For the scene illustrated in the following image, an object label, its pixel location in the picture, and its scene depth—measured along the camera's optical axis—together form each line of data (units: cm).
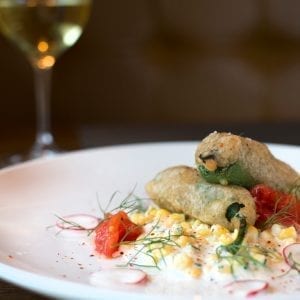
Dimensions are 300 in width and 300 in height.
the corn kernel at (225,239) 49
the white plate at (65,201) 43
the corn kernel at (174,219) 54
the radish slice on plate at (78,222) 57
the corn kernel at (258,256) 48
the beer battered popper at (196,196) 53
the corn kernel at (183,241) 50
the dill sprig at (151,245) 49
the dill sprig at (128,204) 60
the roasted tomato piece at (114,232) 52
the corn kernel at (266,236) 51
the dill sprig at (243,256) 47
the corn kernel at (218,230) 51
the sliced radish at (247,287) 43
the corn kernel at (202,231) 51
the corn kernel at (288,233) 51
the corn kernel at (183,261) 48
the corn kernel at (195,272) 47
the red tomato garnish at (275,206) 54
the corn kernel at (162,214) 55
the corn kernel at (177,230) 51
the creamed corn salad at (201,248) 48
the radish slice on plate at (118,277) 46
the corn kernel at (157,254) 49
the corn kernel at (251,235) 50
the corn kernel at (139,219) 55
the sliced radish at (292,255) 48
